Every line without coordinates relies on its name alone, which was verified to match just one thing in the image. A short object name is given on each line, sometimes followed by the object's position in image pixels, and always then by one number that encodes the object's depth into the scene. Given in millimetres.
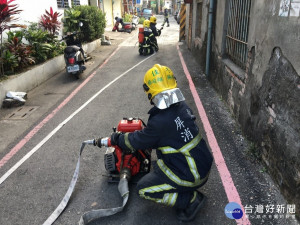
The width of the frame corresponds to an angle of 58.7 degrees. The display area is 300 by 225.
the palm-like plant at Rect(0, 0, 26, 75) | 6820
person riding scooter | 12883
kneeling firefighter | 2829
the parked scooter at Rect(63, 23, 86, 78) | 8742
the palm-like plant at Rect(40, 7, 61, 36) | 10016
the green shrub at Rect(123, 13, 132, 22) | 26831
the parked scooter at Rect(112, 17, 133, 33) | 22275
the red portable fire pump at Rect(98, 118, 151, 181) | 3592
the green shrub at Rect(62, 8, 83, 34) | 12039
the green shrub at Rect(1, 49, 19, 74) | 7178
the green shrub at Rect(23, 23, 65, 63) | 8680
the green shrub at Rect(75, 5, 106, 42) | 13094
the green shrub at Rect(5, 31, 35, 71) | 7510
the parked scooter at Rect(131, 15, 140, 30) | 24905
